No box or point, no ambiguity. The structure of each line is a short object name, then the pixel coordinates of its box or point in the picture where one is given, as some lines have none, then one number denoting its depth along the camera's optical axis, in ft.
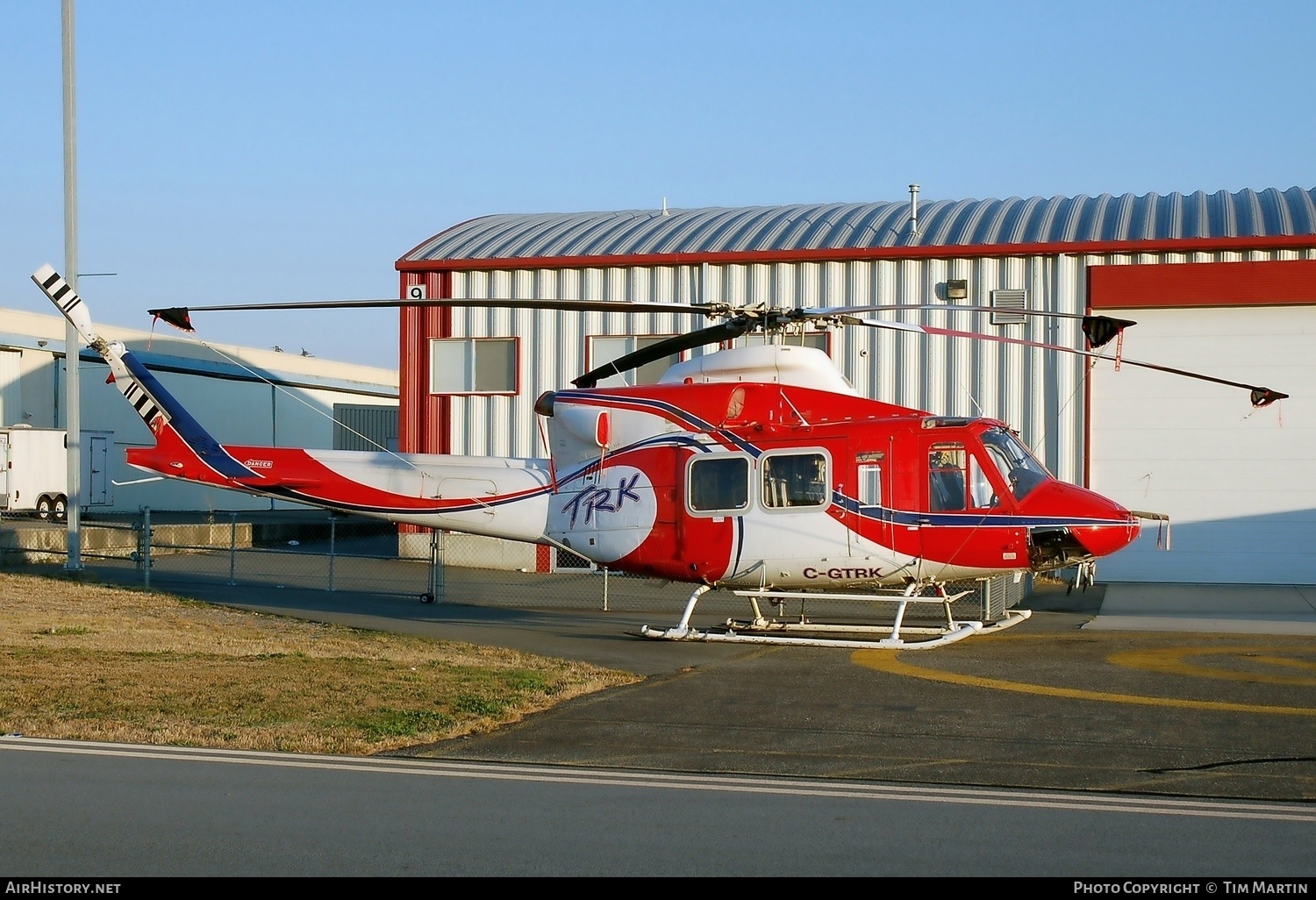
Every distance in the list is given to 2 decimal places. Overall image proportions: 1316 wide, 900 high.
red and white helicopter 46.98
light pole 73.05
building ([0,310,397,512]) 135.44
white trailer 124.06
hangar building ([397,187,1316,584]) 76.48
